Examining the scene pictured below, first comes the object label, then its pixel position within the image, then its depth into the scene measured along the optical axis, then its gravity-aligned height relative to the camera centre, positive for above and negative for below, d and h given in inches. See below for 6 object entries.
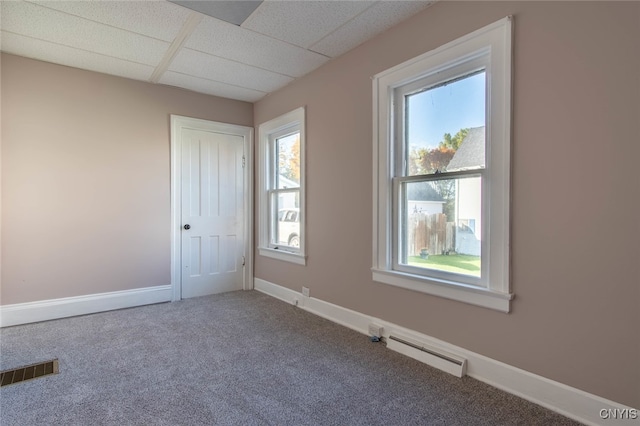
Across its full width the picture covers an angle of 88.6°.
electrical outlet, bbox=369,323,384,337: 106.3 -40.0
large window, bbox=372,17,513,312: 78.1 +10.5
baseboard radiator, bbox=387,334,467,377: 84.1 -40.7
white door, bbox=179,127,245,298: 160.1 -2.2
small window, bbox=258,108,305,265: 146.8 +9.8
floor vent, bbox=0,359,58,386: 83.4 -44.1
